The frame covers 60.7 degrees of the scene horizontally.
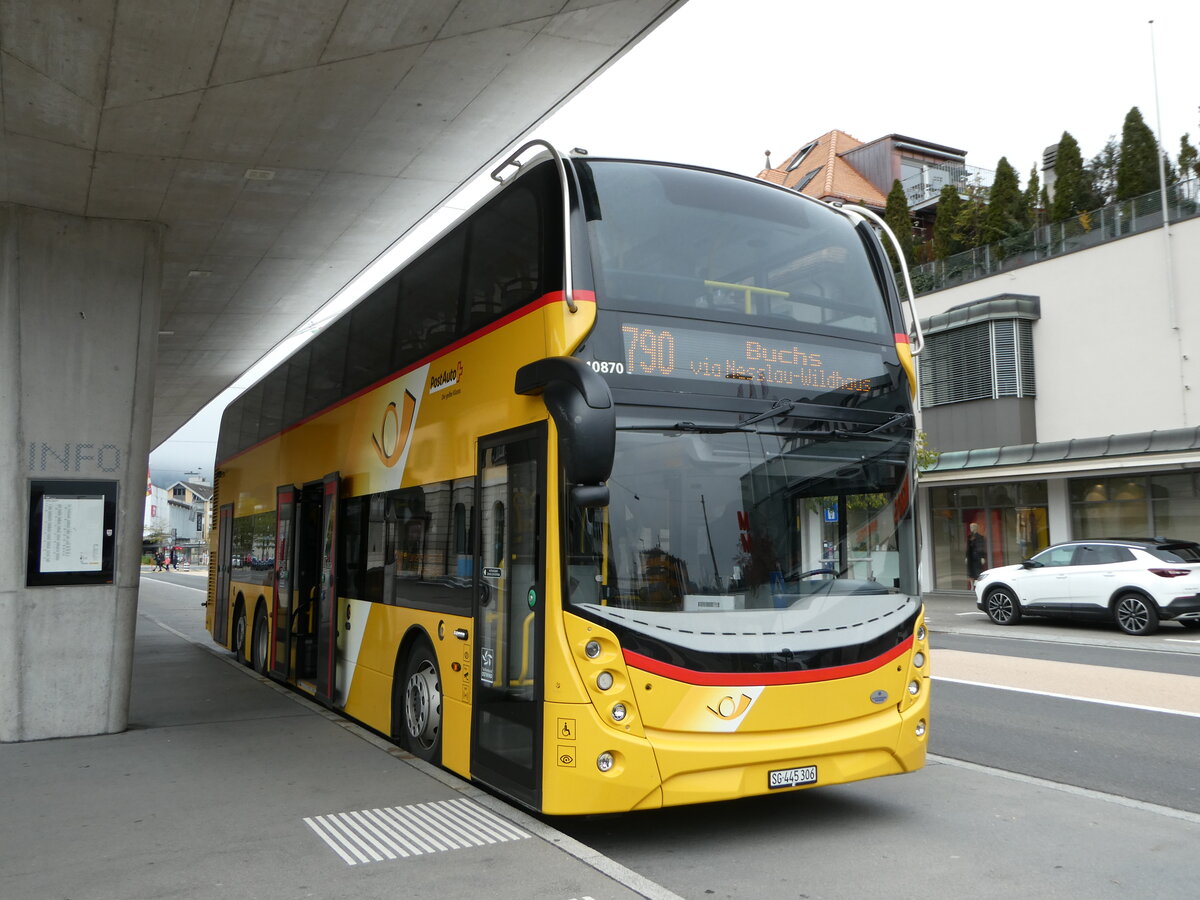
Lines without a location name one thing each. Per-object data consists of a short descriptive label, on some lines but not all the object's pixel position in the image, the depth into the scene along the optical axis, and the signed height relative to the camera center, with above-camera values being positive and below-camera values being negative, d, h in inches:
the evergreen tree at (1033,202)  1396.4 +491.0
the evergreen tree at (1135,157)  1243.2 +477.2
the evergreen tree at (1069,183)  1371.8 +490.7
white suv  685.3 -24.7
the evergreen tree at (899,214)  1486.2 +489.6
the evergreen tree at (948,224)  1417.3 +458.9
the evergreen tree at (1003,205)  1381.6 +464.5
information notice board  382.3 +8.0
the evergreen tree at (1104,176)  1385.3 +524.2
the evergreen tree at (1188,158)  1359.5 +523.9
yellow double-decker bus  225.5 +12.9
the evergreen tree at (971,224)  1428.4 +458.4
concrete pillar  377.1 +47.6
